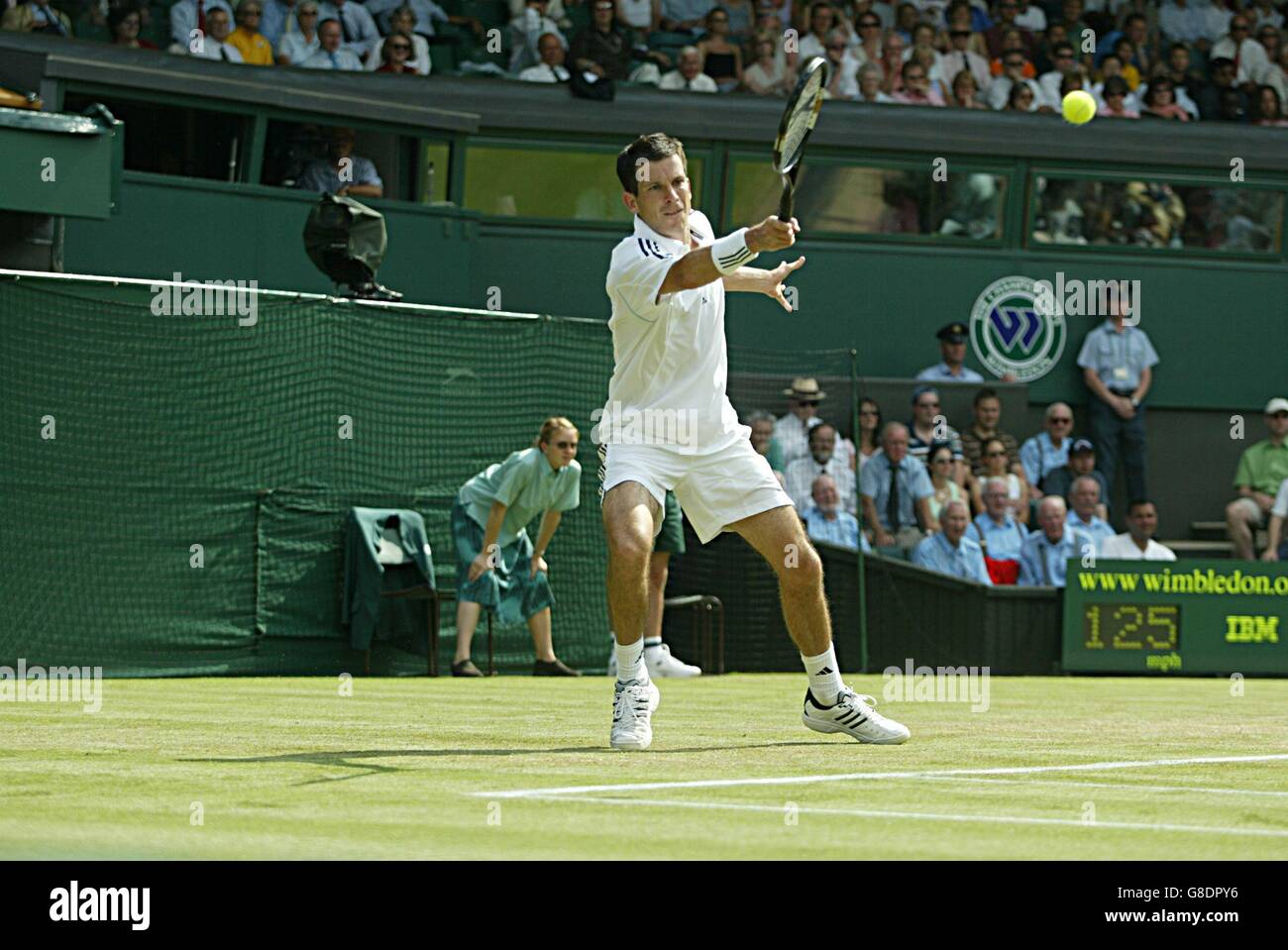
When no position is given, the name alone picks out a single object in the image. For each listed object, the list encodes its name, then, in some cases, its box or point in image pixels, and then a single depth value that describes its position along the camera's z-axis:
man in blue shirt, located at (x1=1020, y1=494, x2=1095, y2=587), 18.22
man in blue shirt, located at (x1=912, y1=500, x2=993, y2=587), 17.86
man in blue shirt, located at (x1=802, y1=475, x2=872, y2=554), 17.83
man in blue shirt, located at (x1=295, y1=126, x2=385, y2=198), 19.16
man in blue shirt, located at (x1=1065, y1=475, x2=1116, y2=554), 19.11
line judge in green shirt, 14.61
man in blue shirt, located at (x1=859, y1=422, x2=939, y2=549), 18.42
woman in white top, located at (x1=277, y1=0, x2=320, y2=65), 19.95
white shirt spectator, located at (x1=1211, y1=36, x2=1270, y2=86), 23.73
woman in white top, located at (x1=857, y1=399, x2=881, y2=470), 18.88
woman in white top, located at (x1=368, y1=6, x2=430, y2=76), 20.45
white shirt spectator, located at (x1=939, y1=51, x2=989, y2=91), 22.70
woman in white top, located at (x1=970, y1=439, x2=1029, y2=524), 19.05
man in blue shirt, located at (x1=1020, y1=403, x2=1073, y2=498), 20.47
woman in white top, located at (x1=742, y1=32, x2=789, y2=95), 21.86
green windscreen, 13.84
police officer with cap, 21.16
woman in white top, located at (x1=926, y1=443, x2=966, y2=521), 18.55
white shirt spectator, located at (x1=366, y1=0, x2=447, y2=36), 20.84
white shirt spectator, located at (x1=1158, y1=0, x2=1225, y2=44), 24.20
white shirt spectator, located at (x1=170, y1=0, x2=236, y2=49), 19.27
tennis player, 8.02
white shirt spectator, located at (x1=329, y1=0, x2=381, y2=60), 20.41
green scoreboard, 17.81
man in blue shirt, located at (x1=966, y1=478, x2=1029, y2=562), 18.41
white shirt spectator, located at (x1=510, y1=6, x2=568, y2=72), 21.12
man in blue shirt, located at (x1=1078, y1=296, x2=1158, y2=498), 22.03
